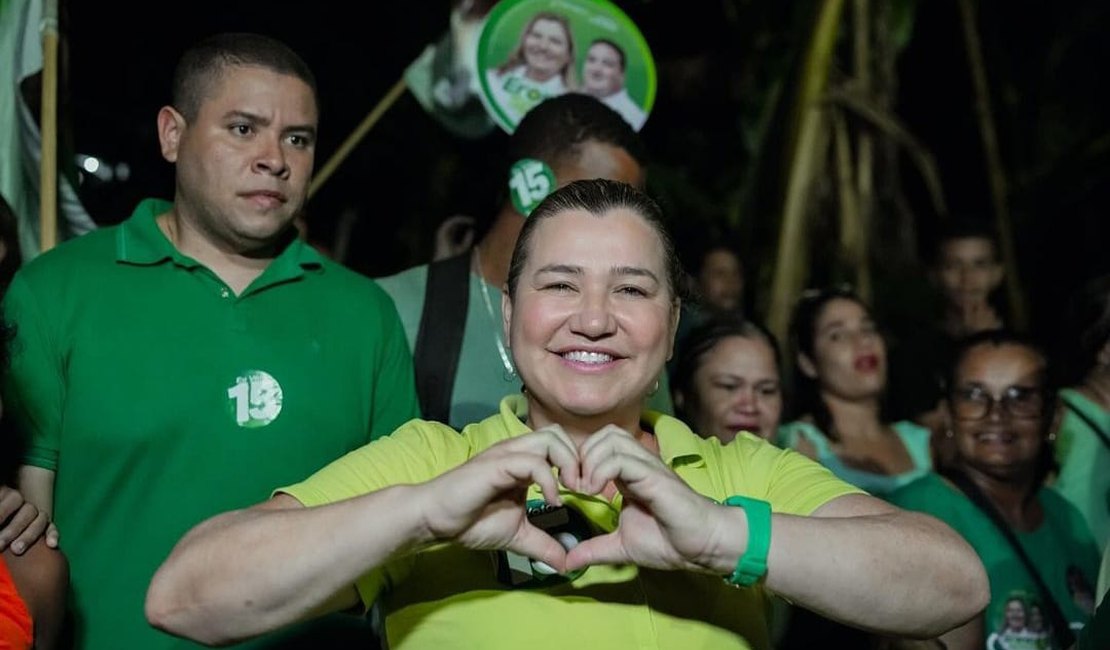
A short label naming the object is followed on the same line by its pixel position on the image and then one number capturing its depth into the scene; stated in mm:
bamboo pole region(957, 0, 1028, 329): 6199
